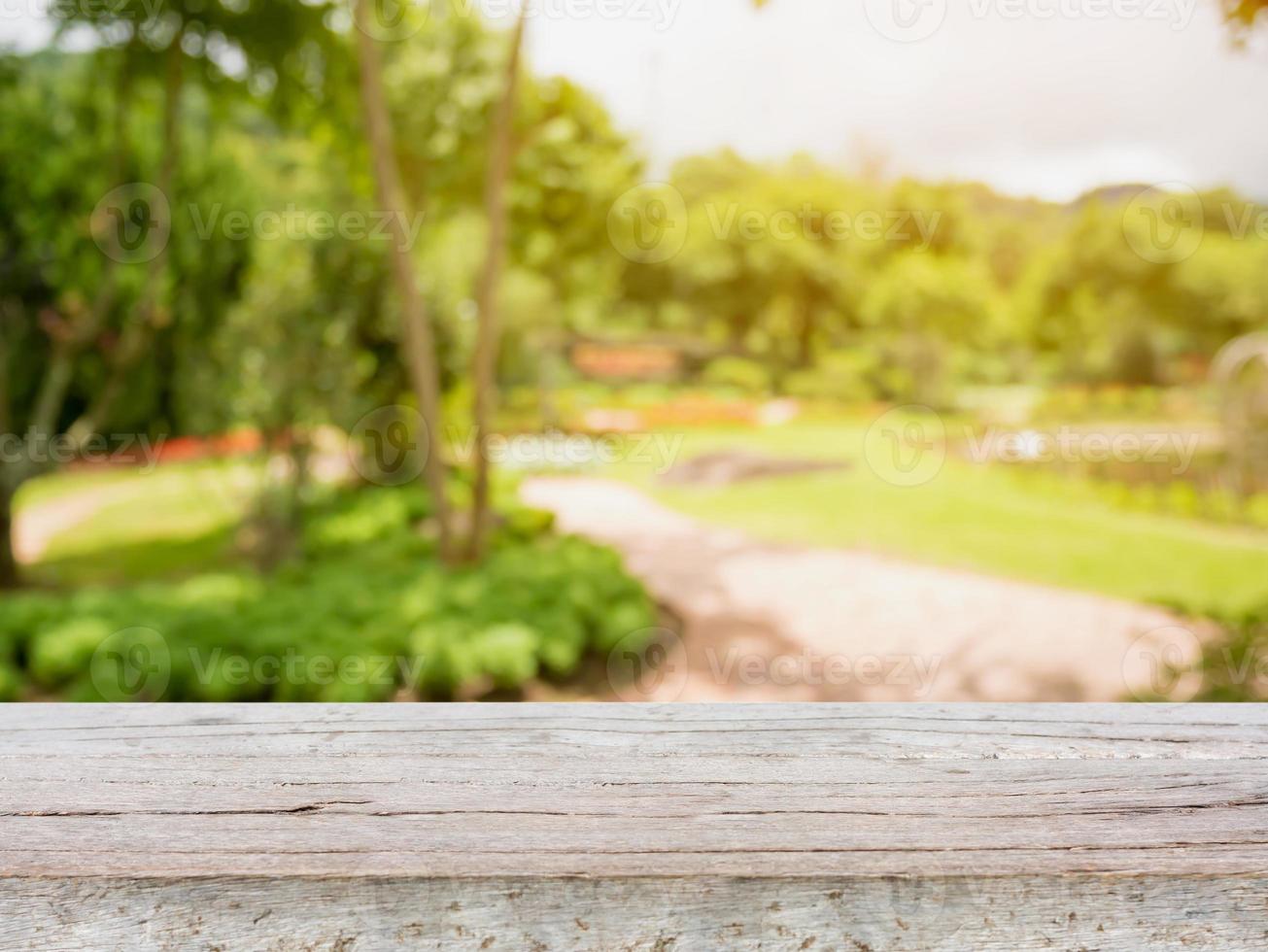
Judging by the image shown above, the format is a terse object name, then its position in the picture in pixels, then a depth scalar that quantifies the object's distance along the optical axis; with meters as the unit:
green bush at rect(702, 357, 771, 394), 16.80
